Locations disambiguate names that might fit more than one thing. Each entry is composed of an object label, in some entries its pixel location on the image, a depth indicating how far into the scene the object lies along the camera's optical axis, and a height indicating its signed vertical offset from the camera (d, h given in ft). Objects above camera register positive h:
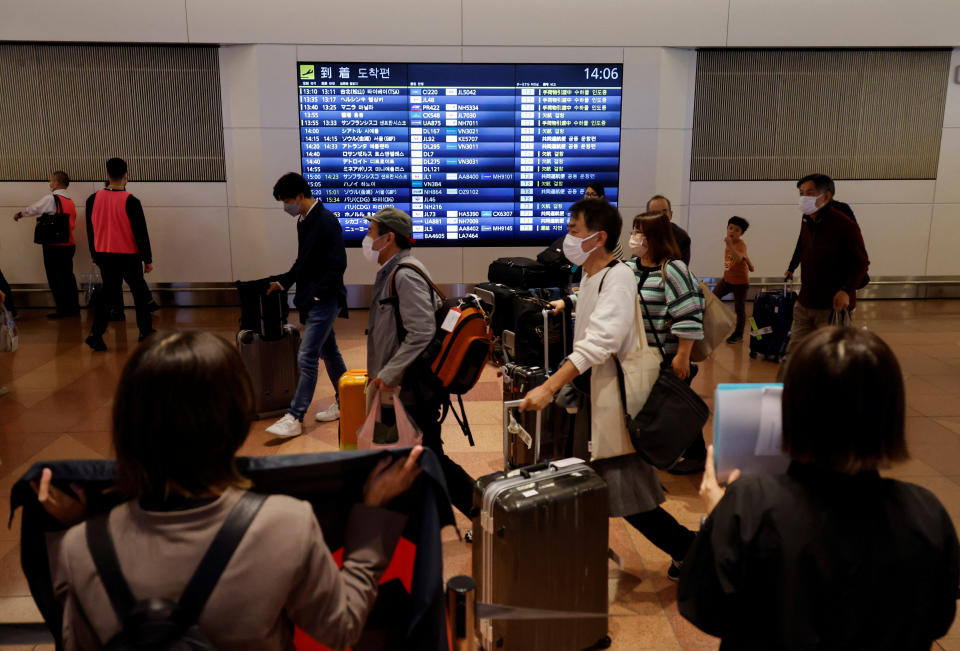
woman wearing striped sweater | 12.75 -1.90
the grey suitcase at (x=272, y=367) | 20.34 -5.08
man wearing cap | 12.62 -2.59
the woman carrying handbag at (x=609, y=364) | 10.70 -2.62
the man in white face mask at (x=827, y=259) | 18.52 -1.92
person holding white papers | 4.77 -2.18
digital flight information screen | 32.19 +1.39
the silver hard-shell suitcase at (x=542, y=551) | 9.56 -4.68
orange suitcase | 16.83 -5.05
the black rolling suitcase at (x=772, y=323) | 26.23 -4.93
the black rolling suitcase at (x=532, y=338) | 16.67 -3.61
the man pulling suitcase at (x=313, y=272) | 18.52 -2.30
